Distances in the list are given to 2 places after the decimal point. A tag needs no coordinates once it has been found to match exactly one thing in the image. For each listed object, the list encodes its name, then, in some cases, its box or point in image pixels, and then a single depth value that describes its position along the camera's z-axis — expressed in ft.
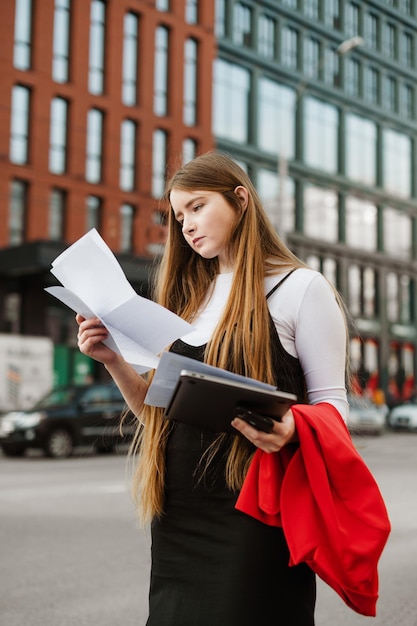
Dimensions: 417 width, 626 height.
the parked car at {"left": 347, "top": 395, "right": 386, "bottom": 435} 95.92
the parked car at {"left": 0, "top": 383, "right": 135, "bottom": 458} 60.08
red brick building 104.47
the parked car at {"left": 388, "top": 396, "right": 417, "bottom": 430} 110.32
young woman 7.02
